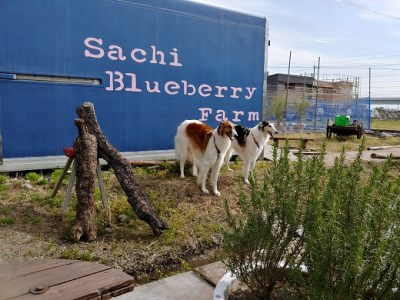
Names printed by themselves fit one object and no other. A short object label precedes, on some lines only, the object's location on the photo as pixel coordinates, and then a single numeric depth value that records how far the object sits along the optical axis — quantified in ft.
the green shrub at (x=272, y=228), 7.60
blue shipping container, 18.20
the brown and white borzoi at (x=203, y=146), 19.29
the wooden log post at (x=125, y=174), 13.21
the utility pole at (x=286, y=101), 61.67
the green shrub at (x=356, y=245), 5.70
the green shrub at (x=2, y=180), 17.57
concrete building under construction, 70.03
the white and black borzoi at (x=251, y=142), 22.13
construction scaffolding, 66.23
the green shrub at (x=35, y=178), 18.43
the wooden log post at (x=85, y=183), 12.35
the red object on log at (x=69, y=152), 14.59
